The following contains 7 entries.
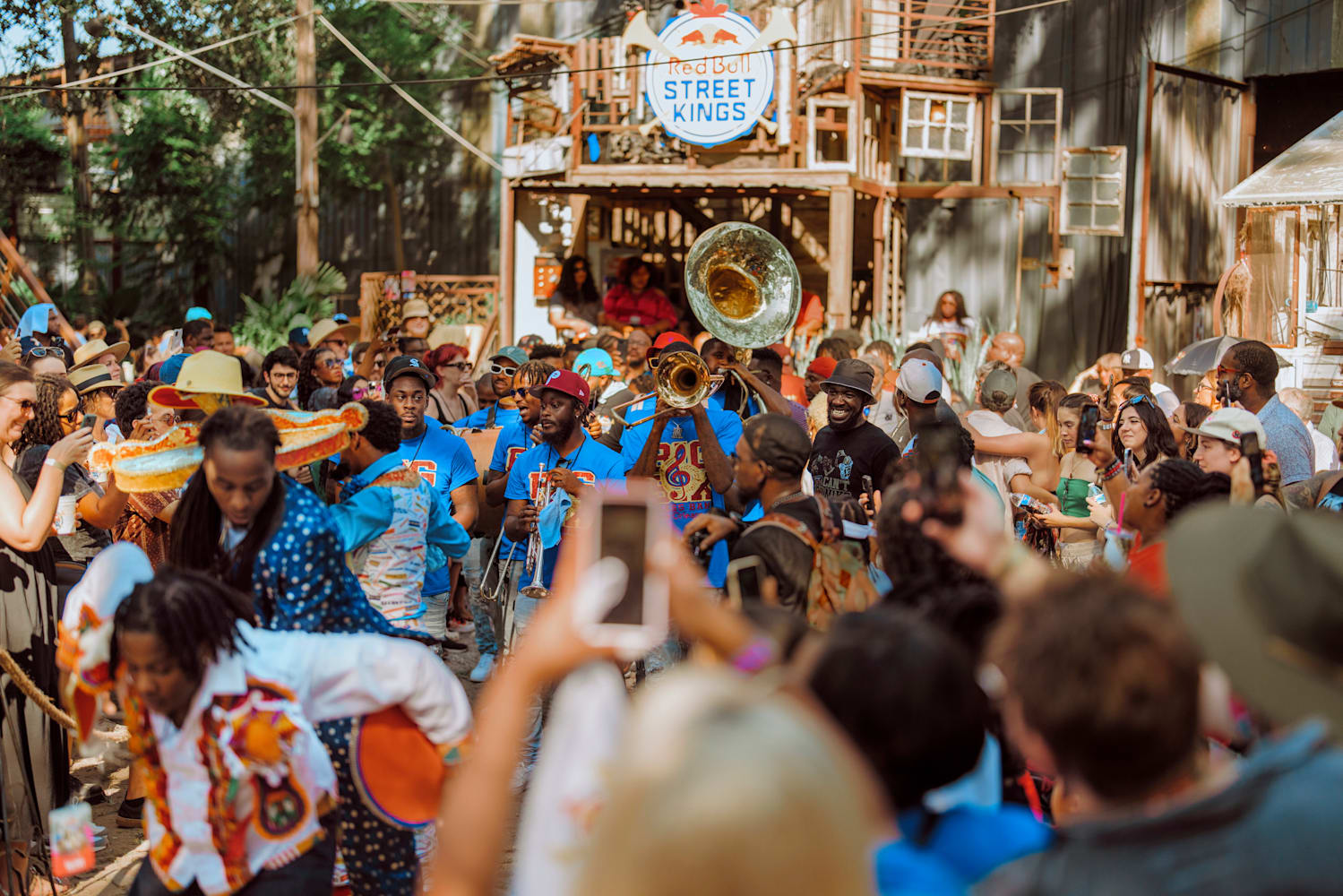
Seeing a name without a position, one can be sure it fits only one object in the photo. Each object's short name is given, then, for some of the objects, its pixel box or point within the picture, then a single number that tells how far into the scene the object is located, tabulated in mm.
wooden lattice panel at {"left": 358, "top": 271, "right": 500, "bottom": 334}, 17797
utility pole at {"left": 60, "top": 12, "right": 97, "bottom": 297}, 22562
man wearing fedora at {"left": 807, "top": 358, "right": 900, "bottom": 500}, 6172
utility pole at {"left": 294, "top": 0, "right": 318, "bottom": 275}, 18375
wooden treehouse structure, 14734
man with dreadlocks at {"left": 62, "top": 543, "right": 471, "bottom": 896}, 2863
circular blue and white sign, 14500
